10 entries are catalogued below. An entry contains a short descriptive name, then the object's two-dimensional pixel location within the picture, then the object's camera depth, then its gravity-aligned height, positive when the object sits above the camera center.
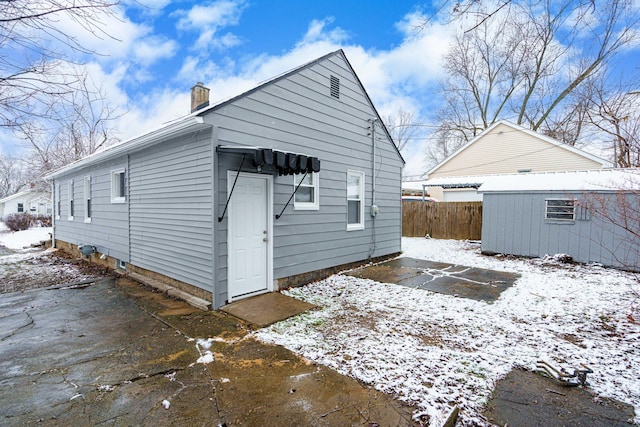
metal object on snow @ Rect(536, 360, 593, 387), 2.80 -1.64
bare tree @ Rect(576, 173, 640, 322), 7.62 -0.37
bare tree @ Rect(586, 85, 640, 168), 6.01 +2.60
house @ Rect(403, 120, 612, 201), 15.80 +2.56
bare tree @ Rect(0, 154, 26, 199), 35.83 +2.22
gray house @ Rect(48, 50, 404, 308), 4.83 +0.18
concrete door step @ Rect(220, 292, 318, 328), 4.41 -1.73
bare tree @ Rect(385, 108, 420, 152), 29.69 +7.35
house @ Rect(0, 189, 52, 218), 32.94 -0.74
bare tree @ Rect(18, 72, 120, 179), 18.87 +3.92
